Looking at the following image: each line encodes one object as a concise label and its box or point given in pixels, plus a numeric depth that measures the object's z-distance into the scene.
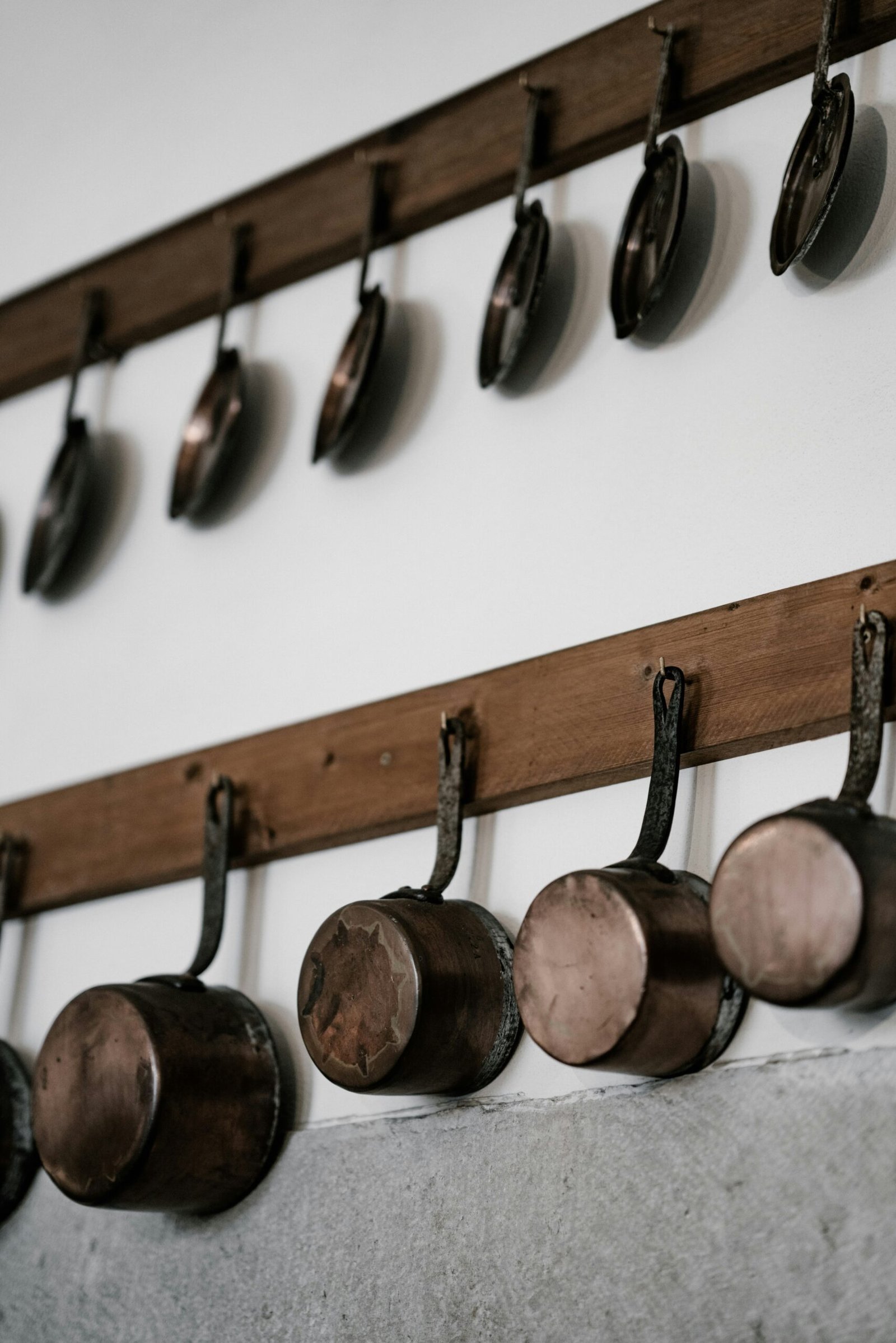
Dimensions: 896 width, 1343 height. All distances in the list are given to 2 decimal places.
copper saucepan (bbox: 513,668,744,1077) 2.24
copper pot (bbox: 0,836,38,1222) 2.62
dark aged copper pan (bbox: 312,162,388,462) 2.63
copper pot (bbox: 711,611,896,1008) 2.14
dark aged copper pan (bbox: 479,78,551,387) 2.53
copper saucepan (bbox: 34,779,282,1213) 2.42
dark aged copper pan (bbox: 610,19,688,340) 2.47
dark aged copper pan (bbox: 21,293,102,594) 2.83
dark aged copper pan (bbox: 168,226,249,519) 2.74
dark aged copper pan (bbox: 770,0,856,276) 2.35
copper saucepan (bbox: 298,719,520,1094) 2.33
